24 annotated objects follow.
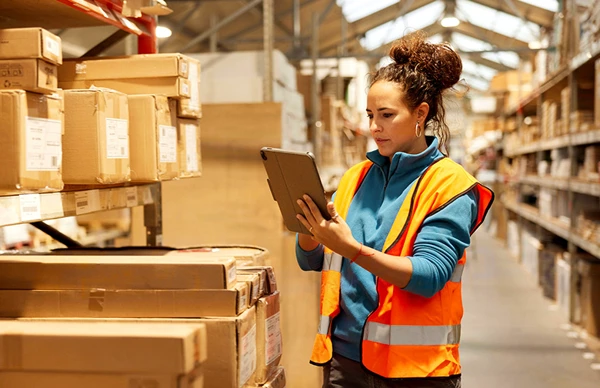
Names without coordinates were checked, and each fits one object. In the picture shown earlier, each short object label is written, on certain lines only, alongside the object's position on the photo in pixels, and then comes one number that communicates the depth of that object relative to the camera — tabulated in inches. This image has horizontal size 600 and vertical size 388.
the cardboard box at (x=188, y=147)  88.6
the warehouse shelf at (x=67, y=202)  59.4
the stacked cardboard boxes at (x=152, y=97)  78.7
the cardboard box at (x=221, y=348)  59.5
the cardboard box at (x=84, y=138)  70.1
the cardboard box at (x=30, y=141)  56.9
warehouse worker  67.5
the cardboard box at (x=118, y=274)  61.2
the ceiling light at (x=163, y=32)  204.9
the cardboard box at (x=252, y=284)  65.7
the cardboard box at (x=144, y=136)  78.5
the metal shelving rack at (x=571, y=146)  196.4
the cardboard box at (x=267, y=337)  68.7
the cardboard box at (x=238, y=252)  78.8
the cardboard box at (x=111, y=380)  48.9
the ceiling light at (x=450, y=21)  426.0
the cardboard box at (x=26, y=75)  58.6
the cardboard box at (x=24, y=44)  59.5
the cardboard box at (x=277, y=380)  69.7
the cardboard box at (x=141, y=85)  83.6
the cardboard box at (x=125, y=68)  83.1
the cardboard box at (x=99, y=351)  48.8
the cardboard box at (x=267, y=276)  72.5
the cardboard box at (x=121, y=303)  60.6
